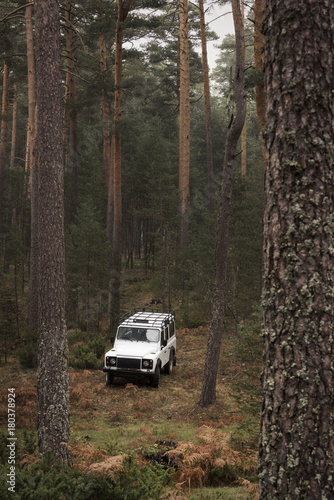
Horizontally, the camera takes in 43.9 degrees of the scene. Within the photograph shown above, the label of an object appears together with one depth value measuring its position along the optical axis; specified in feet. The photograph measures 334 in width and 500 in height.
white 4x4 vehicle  43.24
